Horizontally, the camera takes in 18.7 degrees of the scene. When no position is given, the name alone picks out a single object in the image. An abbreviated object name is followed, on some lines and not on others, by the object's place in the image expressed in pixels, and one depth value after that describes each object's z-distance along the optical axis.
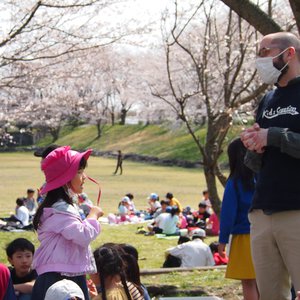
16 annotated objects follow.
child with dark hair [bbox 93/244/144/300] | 5.04
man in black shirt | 4.41
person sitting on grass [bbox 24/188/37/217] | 20.91
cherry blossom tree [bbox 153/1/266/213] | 12.62
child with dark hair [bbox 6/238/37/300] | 5.99
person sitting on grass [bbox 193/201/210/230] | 19.17
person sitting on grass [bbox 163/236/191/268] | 11.18
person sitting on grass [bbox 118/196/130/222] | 20.80
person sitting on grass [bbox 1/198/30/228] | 18.13
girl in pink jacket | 4.86
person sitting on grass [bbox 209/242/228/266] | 11.24
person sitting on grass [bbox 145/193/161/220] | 21.53
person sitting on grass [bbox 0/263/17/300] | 4.89
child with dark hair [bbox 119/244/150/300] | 5.40
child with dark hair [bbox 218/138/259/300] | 6.18
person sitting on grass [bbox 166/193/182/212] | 20.06
